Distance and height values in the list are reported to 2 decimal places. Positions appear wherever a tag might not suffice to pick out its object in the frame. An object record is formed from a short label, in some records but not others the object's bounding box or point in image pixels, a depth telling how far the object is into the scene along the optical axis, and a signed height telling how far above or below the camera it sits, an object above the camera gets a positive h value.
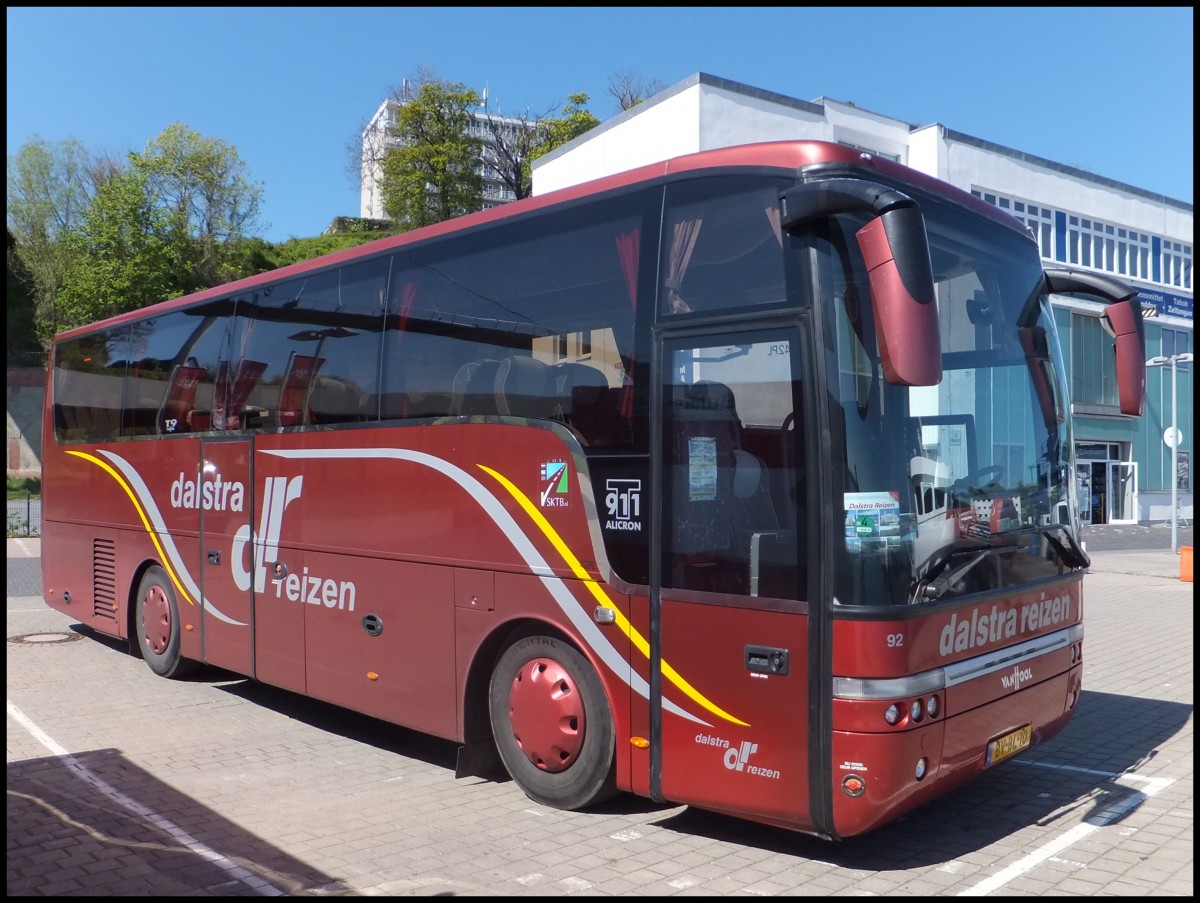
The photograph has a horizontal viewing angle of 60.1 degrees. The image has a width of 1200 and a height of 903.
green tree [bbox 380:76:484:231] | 50.59 +15.04
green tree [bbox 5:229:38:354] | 53.66 +8.64
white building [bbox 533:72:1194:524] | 23.33 +7.68
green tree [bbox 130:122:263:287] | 52.88 +14.57
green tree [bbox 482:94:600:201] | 52.22 +17.14
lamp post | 23.60 +0.69
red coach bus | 4.69 -0.12
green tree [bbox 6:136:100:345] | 54.44 +14.25
